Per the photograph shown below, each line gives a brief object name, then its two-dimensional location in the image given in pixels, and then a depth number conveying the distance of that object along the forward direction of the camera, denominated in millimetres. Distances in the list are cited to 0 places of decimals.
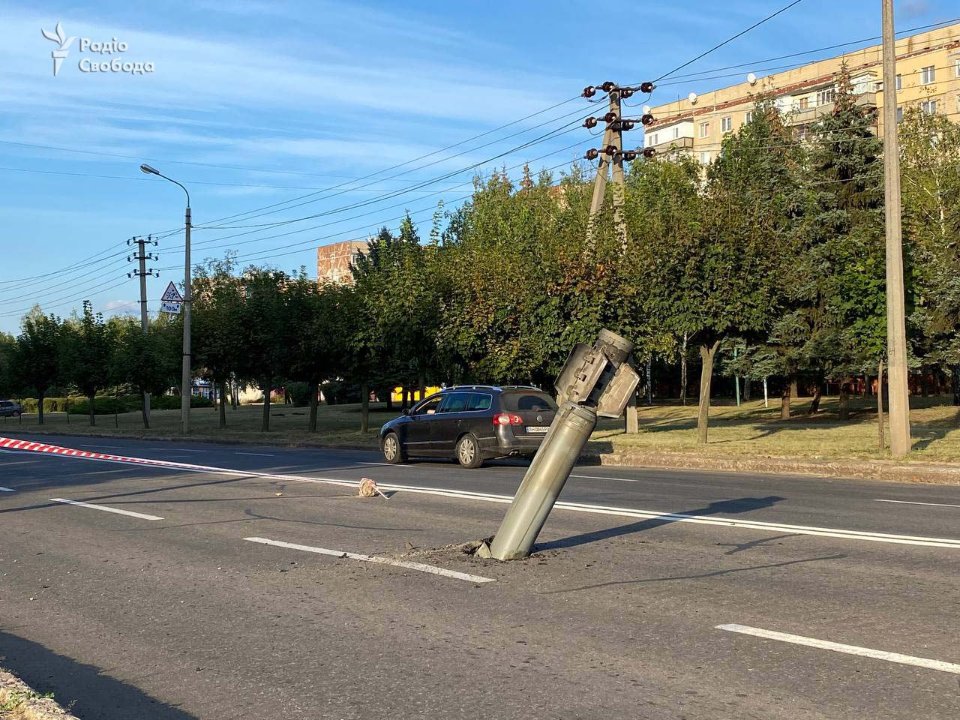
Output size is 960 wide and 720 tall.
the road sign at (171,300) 38188
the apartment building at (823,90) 66938
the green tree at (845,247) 36906
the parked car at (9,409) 83306
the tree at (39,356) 59750
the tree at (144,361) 47594
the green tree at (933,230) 29328
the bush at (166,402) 81125
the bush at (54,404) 84694
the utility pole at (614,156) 27000
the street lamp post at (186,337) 38125
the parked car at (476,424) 19641
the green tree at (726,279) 24062
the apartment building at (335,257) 147188
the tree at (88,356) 53938
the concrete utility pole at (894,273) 18594
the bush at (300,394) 68875
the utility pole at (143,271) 55053
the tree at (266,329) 37844
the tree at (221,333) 39219
